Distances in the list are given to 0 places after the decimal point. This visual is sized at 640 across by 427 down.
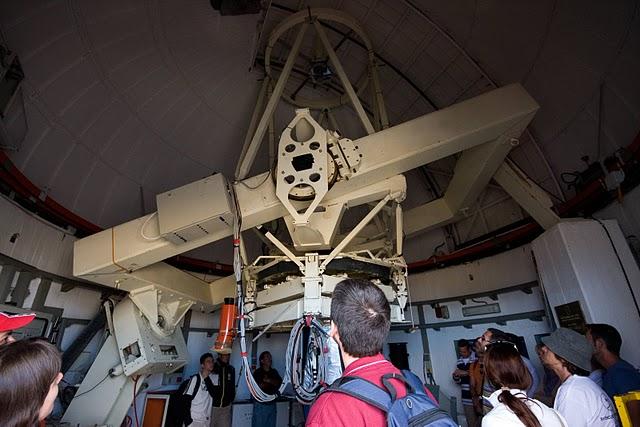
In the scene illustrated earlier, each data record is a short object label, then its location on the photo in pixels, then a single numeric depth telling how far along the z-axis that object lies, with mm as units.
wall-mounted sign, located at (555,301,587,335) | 2883
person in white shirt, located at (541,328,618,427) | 1767
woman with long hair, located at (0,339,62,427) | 995
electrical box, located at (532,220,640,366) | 2740
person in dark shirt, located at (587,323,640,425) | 2072
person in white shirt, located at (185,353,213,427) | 4672
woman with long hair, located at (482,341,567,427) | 1457
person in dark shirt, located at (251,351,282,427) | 5594
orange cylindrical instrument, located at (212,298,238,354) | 3189
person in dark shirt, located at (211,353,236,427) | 4930
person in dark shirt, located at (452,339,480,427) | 4849
